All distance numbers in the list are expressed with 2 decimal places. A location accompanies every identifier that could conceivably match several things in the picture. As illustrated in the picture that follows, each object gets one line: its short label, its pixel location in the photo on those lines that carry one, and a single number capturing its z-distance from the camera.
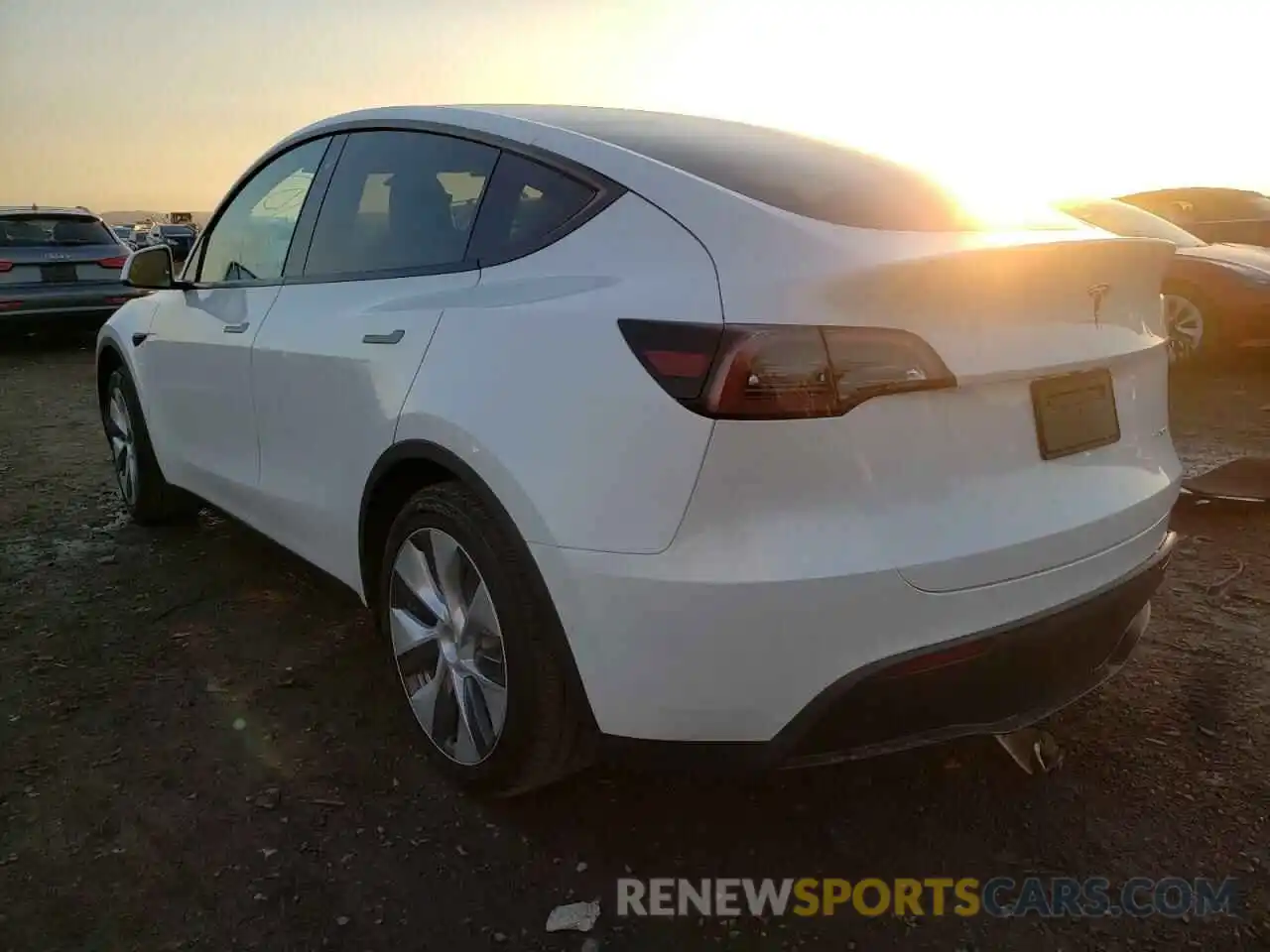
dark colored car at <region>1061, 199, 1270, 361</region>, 7.87
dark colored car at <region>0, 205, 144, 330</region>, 10.48
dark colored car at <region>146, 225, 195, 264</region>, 34.00
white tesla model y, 1.86
